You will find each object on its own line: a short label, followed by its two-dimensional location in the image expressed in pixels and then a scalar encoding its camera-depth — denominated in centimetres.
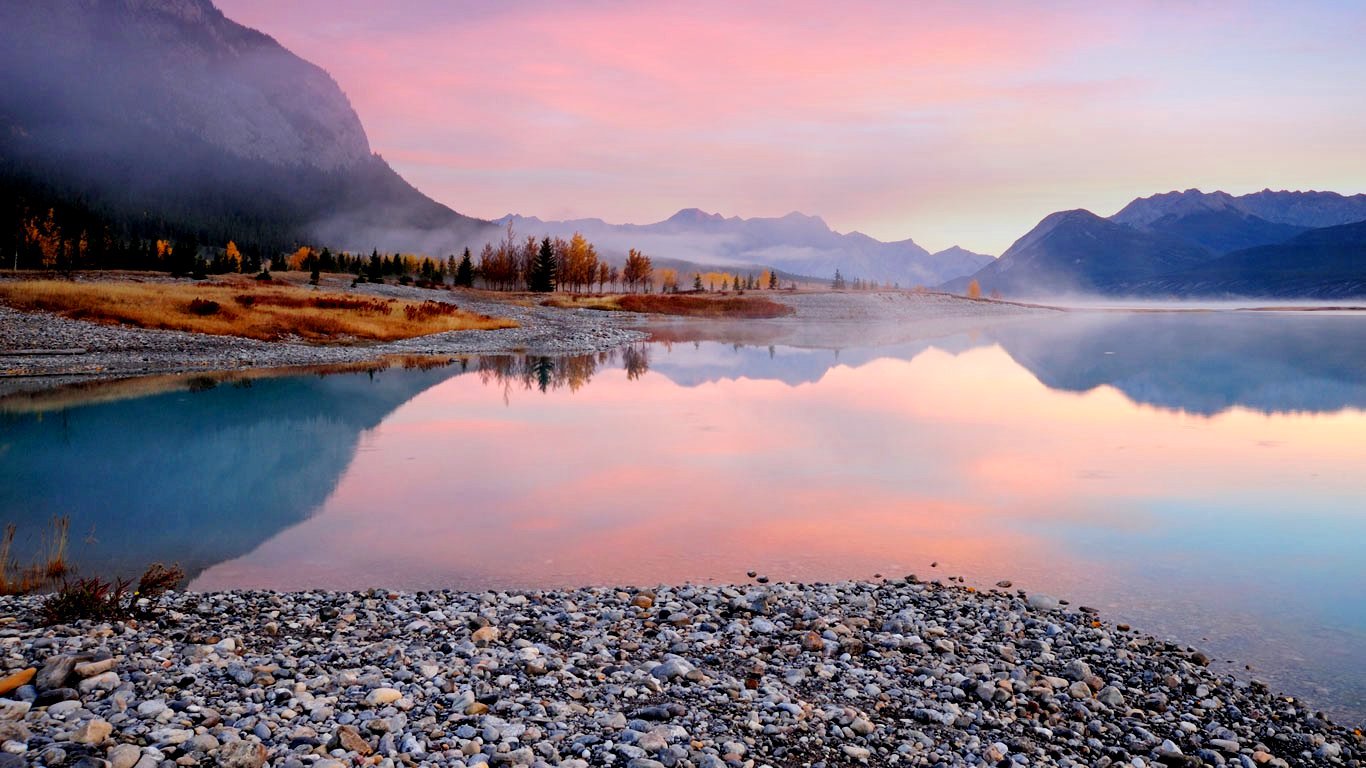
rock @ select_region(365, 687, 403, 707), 830
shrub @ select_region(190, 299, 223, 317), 5719
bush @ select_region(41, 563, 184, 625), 1029
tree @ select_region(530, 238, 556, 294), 14420
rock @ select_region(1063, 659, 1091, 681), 977
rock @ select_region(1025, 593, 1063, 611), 1225
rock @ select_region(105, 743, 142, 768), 673
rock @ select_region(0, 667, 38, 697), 796
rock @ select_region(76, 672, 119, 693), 812
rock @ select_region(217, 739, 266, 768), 695
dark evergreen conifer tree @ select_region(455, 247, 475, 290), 13600
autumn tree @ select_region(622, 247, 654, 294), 17712
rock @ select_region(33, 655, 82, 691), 811
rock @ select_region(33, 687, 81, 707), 781
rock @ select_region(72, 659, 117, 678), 833
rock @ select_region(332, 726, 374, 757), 741
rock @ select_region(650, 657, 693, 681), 949
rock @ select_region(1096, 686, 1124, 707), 923
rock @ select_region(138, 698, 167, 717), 771
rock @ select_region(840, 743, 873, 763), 784
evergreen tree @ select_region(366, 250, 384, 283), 14159
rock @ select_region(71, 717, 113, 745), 703
